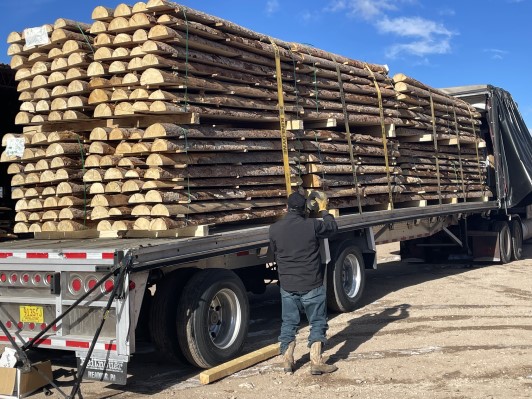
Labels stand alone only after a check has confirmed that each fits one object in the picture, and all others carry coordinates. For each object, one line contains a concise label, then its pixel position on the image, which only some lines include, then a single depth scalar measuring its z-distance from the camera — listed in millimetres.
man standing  5977
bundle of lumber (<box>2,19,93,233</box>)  6613
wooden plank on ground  5746
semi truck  5180
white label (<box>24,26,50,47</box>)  6793
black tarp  13859
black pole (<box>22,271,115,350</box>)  5062
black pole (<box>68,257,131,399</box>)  5047
